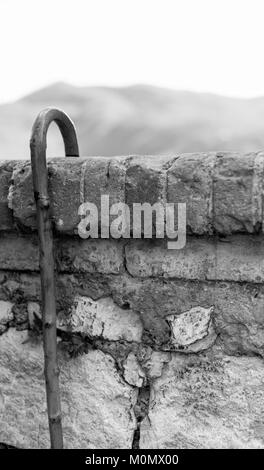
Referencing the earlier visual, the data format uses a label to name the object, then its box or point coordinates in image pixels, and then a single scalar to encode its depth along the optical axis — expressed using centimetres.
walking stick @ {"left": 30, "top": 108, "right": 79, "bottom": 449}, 166
